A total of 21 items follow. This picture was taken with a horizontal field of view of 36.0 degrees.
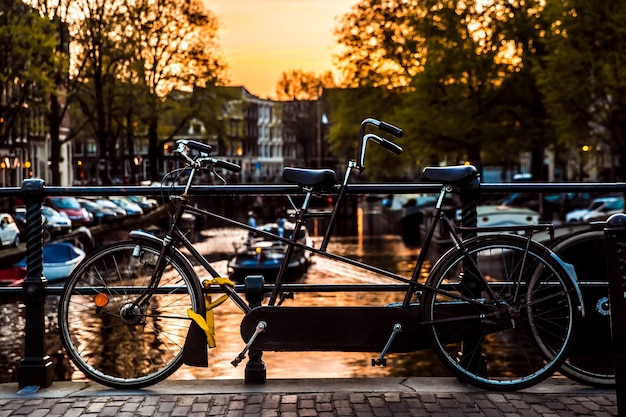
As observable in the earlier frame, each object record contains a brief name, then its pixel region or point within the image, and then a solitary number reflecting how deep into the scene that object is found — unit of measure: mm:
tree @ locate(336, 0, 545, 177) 39406
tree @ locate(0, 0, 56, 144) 30438
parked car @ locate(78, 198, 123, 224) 48844
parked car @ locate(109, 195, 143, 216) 54375
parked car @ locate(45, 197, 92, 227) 42500
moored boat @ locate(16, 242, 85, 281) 25953
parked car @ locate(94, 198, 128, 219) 51419
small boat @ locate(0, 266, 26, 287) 23734
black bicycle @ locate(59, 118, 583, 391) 4684
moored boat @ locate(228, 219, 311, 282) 35281
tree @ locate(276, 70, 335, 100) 94875
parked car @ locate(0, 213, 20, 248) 28406
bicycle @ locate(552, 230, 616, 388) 4812
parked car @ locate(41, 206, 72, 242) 35997
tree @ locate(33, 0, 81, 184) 36344
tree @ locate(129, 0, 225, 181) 50562
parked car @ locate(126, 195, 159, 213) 59425
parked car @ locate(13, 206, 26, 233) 31784
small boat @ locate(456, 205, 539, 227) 37125
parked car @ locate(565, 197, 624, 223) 40875
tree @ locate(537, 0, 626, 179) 30984
